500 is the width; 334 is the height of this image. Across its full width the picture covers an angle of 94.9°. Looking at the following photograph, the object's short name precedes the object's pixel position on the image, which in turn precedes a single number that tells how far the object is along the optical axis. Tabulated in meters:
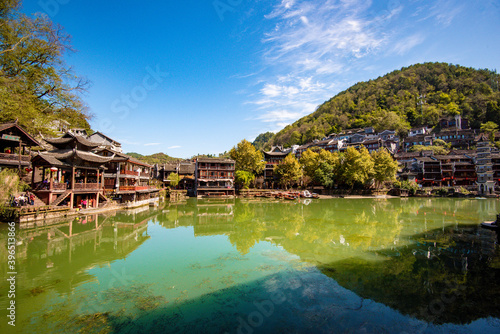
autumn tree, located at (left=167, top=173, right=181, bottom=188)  46.00
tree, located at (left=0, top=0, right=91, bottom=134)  16.91
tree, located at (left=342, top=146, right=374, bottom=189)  42.75
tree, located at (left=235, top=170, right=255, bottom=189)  47.09
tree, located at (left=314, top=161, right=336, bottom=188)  44.86
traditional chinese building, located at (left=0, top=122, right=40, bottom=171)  19.00
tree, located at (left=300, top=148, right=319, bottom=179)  47.47
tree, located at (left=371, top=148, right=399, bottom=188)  44.22
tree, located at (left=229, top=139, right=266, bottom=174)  50.66
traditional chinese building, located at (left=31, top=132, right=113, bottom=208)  20.12
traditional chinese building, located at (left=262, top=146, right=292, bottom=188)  54.31
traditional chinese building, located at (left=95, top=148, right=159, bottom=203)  27.80
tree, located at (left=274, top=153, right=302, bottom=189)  46.50
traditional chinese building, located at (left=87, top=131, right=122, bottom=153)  43.06
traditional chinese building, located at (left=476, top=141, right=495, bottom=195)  45.38
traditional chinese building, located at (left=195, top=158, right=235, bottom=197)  44.38
